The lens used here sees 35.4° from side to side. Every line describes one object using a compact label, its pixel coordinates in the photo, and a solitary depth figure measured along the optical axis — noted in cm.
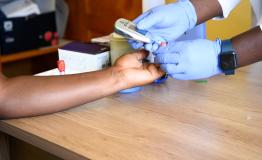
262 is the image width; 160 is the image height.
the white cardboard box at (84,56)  116
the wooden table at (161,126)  80
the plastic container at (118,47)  113
